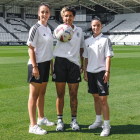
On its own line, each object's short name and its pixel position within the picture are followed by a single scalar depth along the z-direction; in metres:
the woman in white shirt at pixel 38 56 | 4.20
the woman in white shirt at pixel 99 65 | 4.23
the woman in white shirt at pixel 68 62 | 4.40
